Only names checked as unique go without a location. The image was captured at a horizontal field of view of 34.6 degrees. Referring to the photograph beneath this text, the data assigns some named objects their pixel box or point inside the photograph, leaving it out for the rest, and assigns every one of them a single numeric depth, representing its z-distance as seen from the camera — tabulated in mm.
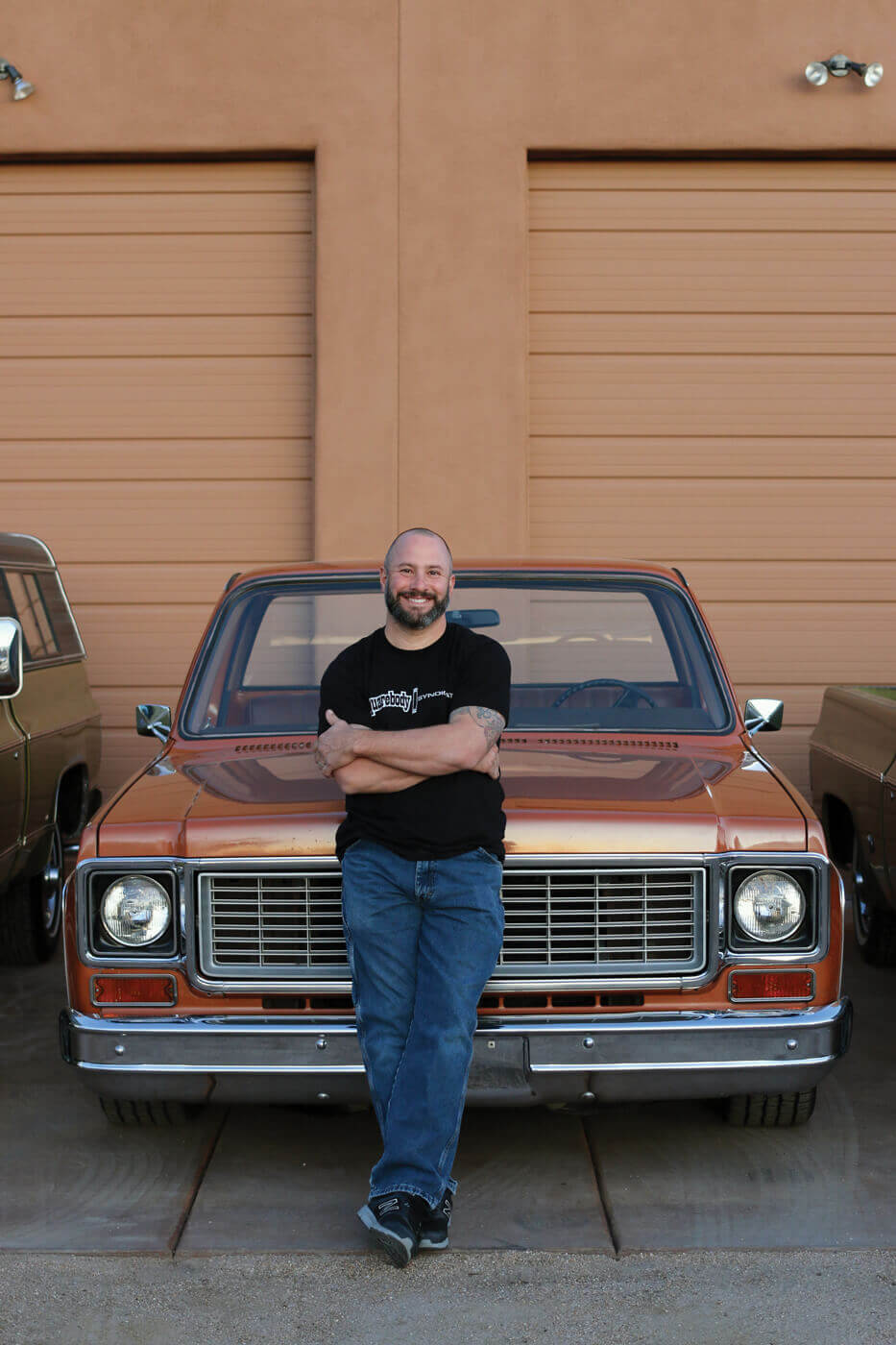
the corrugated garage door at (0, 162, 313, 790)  8852
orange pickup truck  3676
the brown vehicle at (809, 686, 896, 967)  5566
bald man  3494
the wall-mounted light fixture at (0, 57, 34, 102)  8633
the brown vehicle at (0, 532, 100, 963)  5832
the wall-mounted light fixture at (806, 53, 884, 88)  8562
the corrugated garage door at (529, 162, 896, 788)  8789
